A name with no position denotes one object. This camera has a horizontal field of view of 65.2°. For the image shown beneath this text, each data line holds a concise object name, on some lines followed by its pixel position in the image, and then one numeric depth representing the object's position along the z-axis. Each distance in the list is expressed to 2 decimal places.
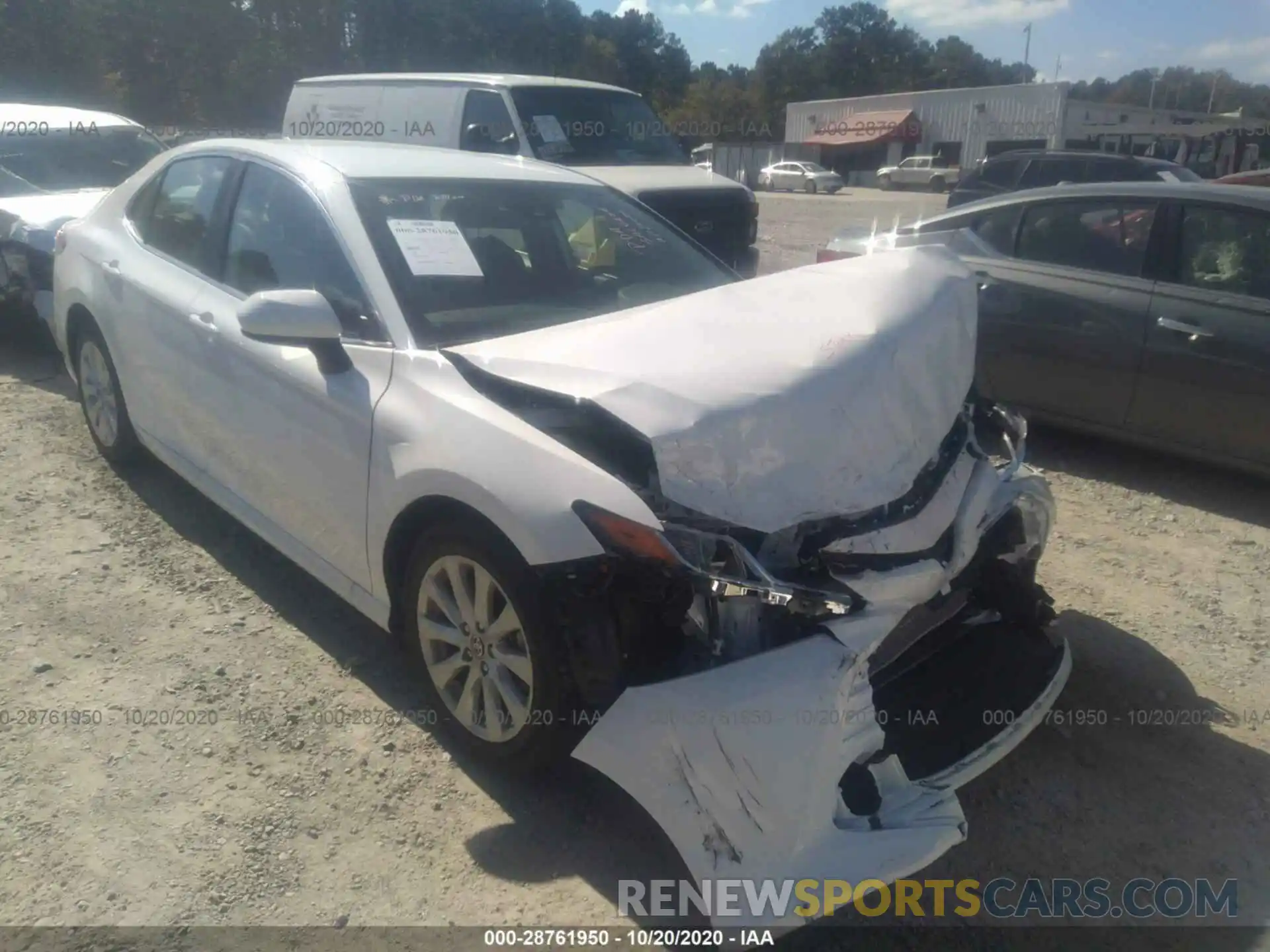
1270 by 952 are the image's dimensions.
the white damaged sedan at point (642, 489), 2.28
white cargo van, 8.88
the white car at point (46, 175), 6.95
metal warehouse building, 40.62
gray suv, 12.84
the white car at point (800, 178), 38.94
